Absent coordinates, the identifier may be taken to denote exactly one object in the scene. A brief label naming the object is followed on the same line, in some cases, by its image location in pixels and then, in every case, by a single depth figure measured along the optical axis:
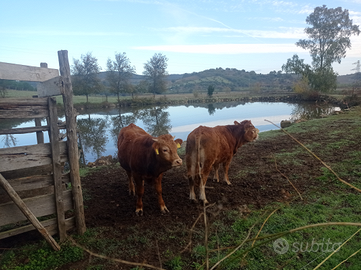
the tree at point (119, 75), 46.78
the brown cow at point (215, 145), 5.22
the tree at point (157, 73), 53.07
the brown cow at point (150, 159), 4.43
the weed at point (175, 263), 3.19
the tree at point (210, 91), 56.94
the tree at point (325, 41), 36.55
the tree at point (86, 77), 42.19
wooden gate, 3.36
